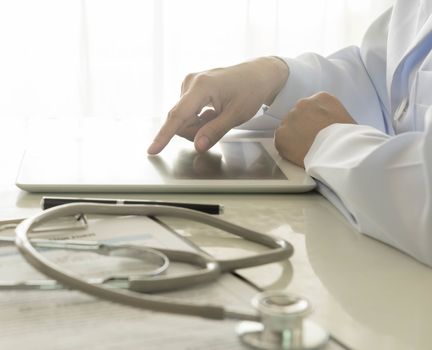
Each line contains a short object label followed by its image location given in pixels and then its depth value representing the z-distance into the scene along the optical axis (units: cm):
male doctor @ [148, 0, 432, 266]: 81
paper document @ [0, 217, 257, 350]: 61
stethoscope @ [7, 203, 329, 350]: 60
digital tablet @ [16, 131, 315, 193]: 90
